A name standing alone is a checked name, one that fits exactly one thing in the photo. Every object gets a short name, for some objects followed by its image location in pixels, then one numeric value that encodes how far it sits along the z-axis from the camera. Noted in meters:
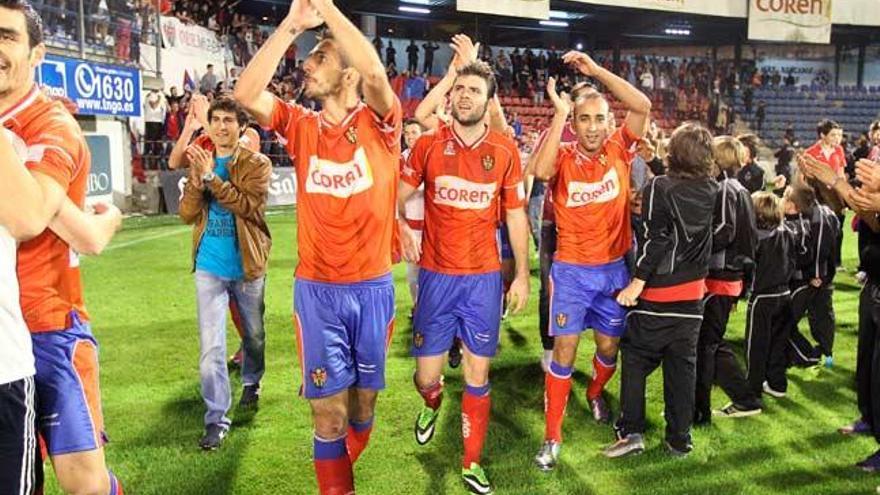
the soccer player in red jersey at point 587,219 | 4.54
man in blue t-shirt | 4.58
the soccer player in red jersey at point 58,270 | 2.34
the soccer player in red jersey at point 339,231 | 3.57
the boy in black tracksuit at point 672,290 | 4.34
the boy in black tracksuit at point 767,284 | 5.34
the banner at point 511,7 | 23.29
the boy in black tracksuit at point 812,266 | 5.66
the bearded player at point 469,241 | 4.25
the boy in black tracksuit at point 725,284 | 4.73
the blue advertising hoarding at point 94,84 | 14.27
